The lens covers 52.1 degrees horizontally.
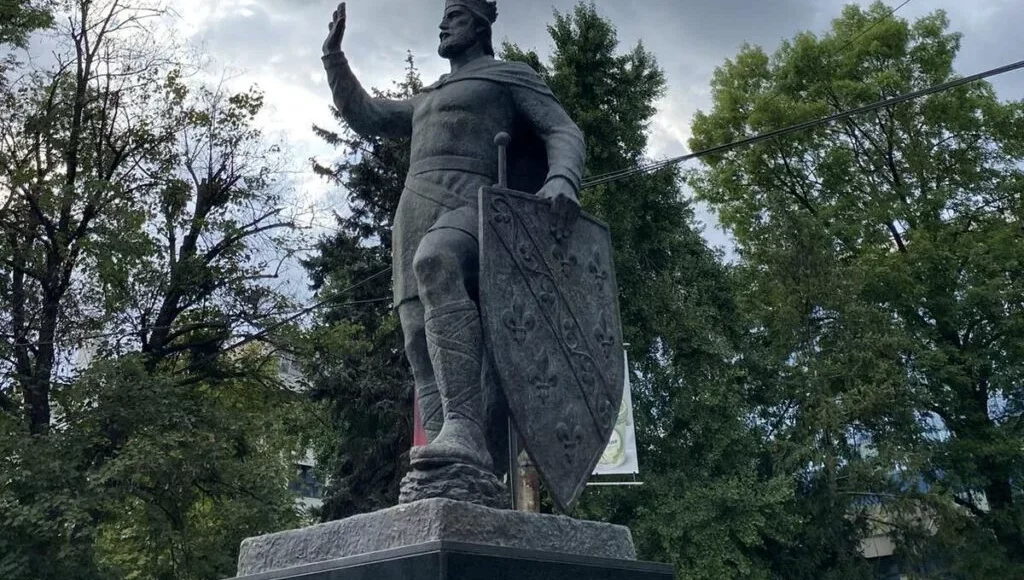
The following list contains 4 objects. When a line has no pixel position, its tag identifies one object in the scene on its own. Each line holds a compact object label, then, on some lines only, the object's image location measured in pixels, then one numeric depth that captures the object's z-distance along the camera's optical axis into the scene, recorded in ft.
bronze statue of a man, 14.10
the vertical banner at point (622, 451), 46.52
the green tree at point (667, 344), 58.44
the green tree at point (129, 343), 45.85
